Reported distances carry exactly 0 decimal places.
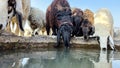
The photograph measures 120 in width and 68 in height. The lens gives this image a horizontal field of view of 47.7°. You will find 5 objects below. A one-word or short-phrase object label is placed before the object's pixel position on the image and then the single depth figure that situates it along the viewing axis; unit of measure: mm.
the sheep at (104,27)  2987
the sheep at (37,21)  4668
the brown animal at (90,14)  4427
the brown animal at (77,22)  3360
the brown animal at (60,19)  2945
